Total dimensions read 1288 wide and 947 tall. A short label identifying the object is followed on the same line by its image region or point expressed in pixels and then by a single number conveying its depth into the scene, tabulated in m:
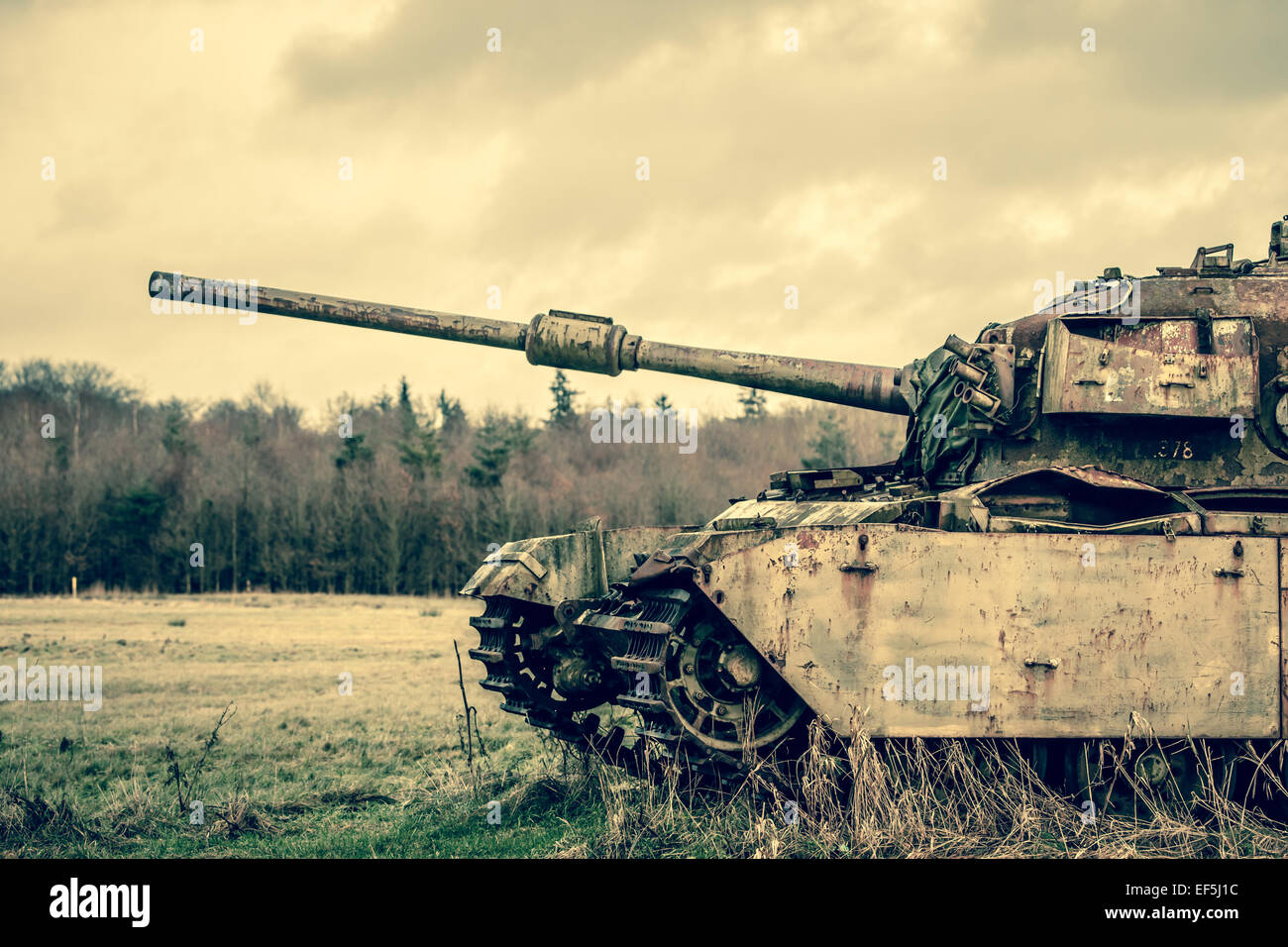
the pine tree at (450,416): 64.56
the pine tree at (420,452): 49.81
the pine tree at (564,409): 60.03
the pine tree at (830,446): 43.44
